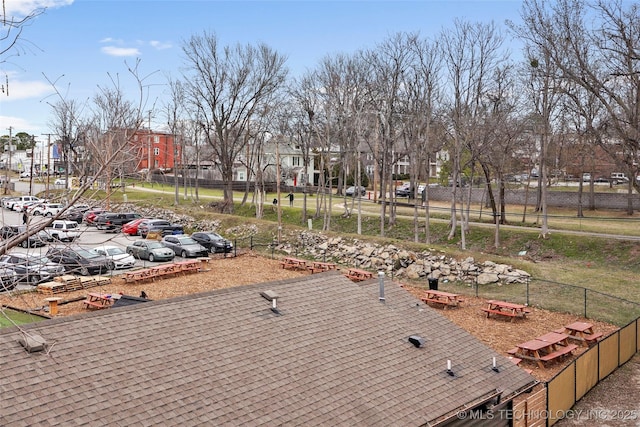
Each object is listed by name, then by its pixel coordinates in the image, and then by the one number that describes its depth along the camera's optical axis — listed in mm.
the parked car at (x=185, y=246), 35469
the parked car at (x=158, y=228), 42812
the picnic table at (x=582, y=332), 19641
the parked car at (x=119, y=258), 31059
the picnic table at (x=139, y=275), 28141
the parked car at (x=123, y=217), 44562
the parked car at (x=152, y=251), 33656
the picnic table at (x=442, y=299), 24536
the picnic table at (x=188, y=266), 30047
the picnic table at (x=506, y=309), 22516
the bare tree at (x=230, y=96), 54594
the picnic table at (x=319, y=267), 30391
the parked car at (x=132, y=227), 43450
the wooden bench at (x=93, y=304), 22672
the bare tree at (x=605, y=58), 21547
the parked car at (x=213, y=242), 36844
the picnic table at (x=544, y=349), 17594
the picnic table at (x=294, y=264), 32016
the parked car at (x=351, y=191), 71794
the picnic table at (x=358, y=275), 28188
